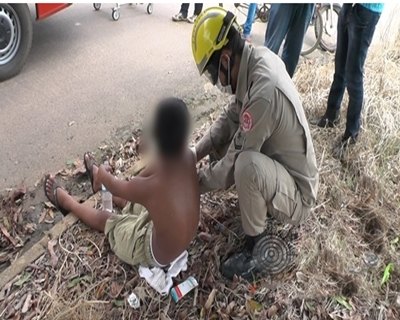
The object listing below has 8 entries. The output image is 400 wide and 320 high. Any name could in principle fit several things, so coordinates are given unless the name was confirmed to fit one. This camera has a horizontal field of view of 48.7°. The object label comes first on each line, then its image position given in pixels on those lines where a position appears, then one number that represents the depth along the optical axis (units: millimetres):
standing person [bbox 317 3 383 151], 2969
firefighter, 2139
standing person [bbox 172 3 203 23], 5750
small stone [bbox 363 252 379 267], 2725
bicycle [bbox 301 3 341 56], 5359
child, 1965
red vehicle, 3973
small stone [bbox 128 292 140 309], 2386
